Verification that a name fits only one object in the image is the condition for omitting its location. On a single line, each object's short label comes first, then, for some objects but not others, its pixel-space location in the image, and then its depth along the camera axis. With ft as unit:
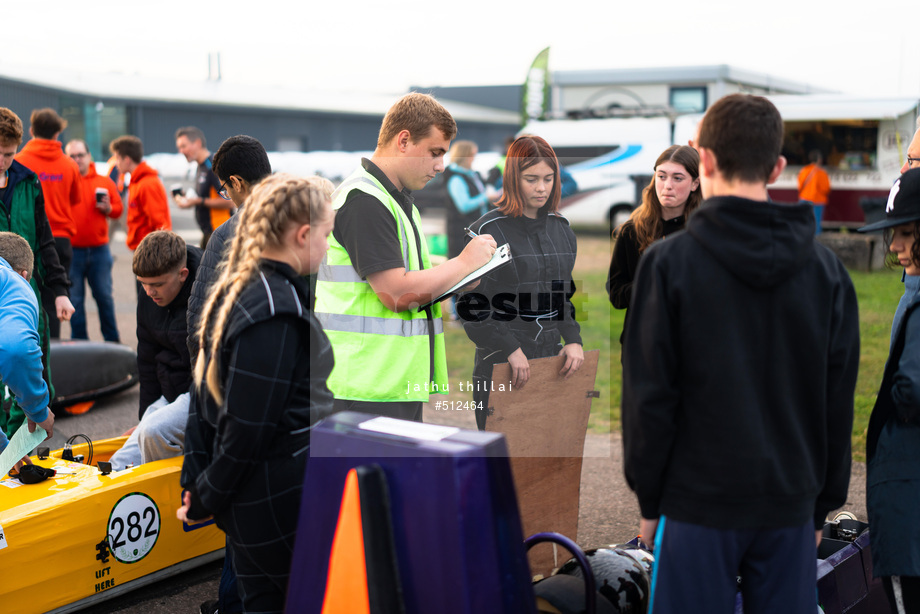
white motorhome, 58.13
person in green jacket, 16.90
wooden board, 10.68
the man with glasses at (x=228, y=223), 10.27
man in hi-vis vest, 8.91
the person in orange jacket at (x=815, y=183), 50.67
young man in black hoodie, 6.18
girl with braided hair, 7.11
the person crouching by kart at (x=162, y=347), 11.98
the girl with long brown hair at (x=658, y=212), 11.48
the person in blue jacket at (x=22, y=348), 10.05
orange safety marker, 6.75
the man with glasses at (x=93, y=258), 24.63
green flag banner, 62.44
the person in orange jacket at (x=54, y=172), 22.30
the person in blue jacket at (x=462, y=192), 25.95
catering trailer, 50.24
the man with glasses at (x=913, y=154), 12.41
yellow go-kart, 10.10
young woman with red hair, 10.64
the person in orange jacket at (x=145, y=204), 24.49
